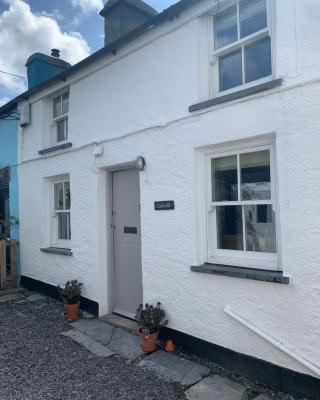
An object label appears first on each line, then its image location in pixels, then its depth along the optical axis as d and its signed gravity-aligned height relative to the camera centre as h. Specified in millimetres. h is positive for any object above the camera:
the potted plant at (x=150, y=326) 4234 -1573
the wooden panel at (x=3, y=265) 7660 -1298
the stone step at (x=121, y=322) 5041 -1878
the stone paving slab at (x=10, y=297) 6955 -1898
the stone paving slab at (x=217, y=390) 3254 -1918
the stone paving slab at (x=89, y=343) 4324 -1921
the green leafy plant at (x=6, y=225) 8117 -364
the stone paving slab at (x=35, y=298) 6875 -1893
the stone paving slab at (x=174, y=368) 3615 -1920
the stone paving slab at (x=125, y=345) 4261 -1911
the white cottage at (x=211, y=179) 3199 +356
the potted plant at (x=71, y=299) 5652 -1597
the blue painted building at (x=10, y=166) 8117 +1172
